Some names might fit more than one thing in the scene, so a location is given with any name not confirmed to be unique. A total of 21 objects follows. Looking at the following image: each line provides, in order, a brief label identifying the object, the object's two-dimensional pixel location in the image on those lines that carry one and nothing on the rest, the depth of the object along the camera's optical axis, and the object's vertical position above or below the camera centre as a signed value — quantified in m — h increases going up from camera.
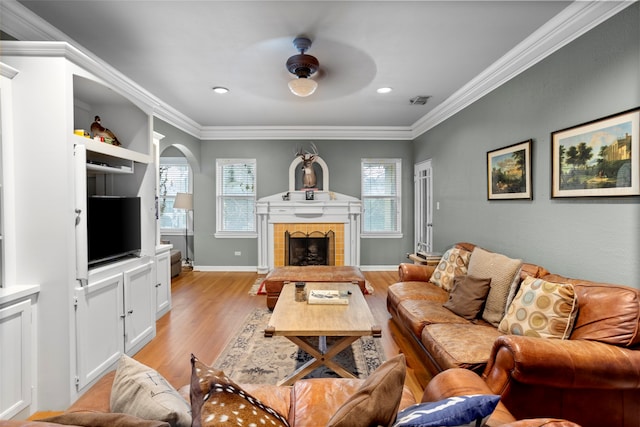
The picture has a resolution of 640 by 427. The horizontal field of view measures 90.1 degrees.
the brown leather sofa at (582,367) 1.59 -0.80
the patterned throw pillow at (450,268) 3.28 -0.61
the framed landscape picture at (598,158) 1.94 +0.35
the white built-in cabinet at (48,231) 2.05 -0.13
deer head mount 5.84 +0.74
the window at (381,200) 6.28 +0.20
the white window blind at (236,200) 6.25 +0.21
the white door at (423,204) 5.33 +0.11
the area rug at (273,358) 2.53 -1.29
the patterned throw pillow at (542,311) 1.90 -0.64
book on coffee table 2.70 -0.75
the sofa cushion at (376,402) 0.85 -0.53
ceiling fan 2.75 +1.33
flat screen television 2.46 -0.14
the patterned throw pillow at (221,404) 0.83 -0.54
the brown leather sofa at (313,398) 1.03 -0.84
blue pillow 0.88 -0.57
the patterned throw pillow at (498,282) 2.49 -0.58
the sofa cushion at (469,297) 2.60 -0.73
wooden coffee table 2.17 -0.81
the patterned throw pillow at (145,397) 0.88 -0.55
